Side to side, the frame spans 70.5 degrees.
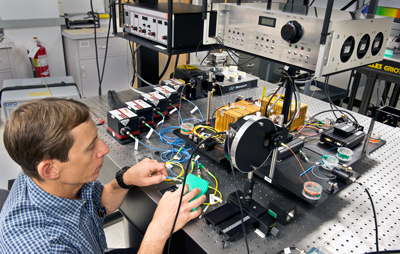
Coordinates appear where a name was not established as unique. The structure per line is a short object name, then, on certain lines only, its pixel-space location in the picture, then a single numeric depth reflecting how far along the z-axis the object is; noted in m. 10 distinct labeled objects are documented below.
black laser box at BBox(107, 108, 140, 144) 1.35
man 0.74
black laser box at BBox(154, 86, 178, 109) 1.65
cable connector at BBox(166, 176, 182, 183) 1.13
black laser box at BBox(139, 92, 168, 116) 1.56
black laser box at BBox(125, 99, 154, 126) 1.44
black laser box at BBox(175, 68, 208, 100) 1.82
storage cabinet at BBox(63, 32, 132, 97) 3.46
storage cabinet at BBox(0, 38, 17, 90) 3.08
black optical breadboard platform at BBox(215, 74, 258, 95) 1.91
